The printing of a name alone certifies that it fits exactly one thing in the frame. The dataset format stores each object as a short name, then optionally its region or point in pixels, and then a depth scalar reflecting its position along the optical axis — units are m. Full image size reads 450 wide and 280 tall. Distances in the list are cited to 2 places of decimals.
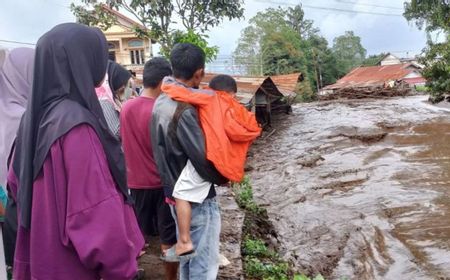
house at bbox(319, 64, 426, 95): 40.38
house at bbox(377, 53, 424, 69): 61.29
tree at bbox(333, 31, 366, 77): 62.61
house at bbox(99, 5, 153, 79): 32.43
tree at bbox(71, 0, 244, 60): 11.23
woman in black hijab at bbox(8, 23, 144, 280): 1.44
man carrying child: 2.13
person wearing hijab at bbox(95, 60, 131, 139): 3.35
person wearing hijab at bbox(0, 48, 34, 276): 2.23
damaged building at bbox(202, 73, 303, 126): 13.96
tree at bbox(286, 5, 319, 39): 54.34
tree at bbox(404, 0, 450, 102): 17.94
